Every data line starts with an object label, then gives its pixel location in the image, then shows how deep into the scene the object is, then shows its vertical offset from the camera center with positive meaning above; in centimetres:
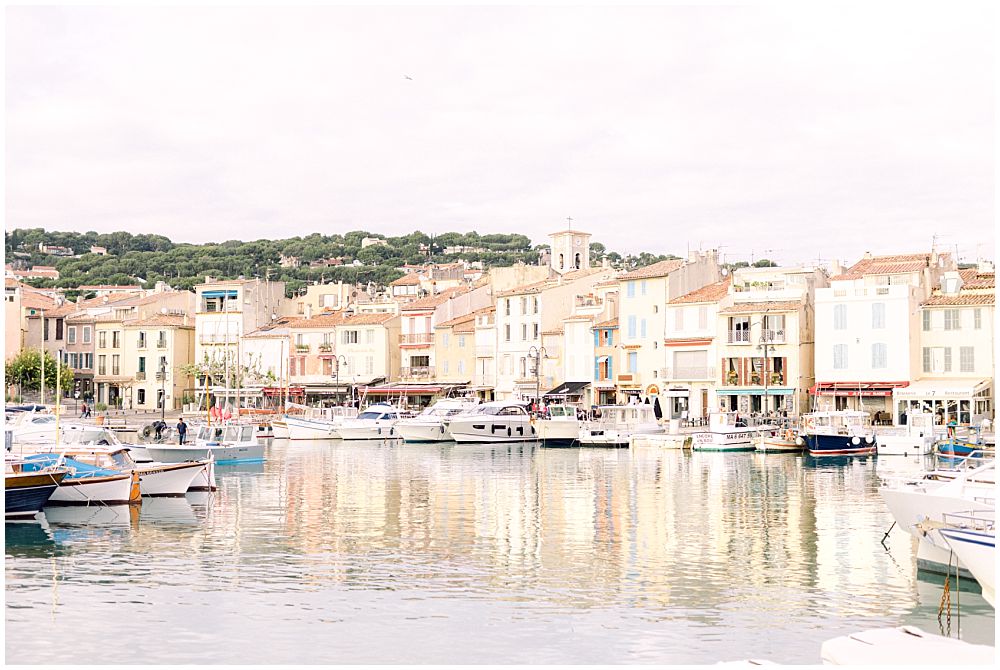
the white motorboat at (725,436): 5222 -183
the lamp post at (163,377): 8665 +126
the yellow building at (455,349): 8062 +285
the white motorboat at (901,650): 1154 -241
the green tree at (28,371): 8262 +165
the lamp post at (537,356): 7038 +217
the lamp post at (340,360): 8306 +228
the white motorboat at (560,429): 5816 -167
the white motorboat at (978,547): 1608 -201
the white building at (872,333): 5909 +275
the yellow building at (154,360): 8744 +244
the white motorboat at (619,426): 5631 -153
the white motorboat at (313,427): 6419 -165
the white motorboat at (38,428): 5116 -131
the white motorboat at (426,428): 6141 -166
